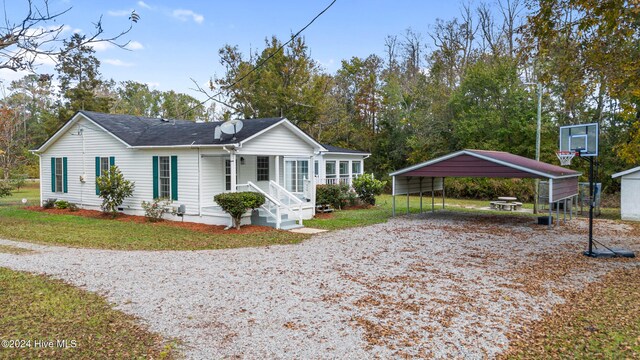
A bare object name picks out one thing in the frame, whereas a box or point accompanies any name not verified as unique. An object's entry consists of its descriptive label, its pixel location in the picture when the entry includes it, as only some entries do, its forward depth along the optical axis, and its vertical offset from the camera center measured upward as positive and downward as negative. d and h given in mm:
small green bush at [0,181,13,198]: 19267 -659
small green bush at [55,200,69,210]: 17380 -1260
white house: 13758 +376
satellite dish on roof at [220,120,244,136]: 13414 +1423
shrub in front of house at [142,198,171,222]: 14445 -1245
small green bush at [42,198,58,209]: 17889 -1292
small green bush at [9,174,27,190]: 23359 -420
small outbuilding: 16656 -1077
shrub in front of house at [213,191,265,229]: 12500 -900
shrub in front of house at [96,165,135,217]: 15078 -537
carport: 13906 -50
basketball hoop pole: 8820 -715
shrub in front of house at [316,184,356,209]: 17953 -1096
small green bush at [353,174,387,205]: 20312 -796
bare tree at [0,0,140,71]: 5902 +2036
